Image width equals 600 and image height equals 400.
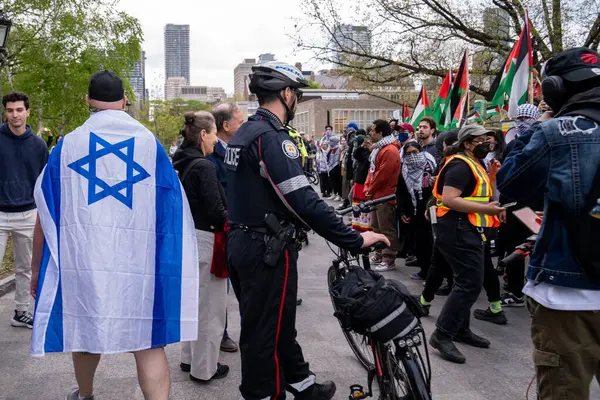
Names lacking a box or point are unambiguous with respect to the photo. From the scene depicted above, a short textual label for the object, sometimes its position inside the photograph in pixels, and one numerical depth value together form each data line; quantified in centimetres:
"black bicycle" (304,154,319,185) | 417
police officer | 308
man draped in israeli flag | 298
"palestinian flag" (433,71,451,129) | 1120
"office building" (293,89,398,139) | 8006
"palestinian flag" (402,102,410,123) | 1938
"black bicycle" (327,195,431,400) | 307
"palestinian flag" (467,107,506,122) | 934
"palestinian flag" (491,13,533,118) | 789
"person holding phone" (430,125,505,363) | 477
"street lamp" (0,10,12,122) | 823
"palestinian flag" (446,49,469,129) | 983
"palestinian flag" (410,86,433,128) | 1205
